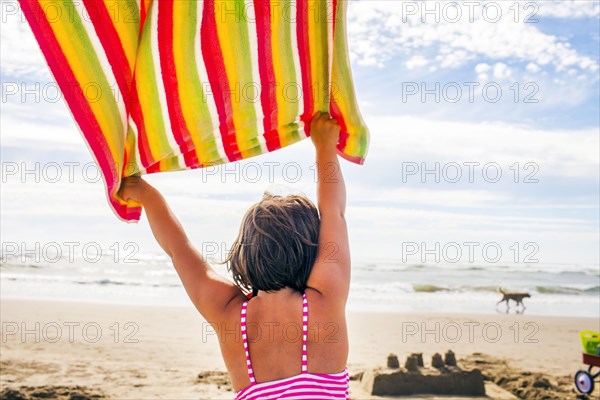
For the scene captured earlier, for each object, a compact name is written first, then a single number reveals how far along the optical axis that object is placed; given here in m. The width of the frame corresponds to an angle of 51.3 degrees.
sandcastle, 6.35
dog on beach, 15.87
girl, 1.68
